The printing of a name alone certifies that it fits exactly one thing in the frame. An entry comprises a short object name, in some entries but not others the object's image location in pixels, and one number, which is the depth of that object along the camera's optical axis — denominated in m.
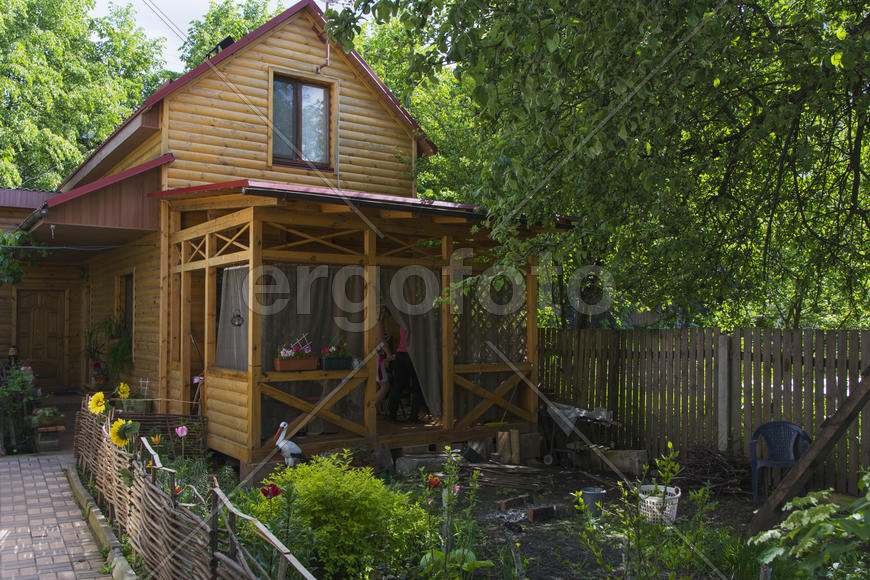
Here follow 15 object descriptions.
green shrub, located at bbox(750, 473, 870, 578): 2.25
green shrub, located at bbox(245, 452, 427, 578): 4.06
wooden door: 15.83
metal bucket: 6.85
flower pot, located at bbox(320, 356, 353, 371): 9.00
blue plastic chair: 7.47
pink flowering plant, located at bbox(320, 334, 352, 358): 9.08
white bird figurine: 7.45
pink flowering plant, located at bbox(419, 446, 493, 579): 4.04
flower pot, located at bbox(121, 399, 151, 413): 10.53
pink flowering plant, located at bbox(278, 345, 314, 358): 8.76
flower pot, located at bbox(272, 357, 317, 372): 8.76
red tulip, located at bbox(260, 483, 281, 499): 4.19
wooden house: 8.81
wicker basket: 5.94
